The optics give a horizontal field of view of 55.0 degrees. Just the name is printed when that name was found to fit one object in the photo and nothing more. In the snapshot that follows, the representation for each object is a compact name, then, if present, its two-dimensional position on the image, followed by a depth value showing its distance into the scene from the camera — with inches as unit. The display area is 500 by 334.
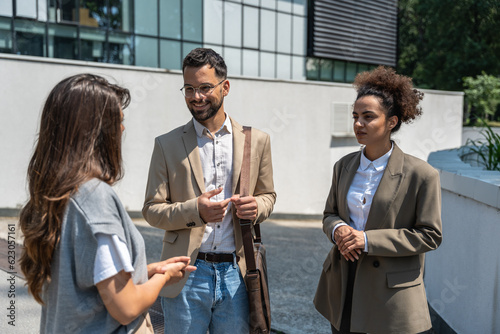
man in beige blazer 105.6
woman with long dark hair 65.7
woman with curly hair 106.7
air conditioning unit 576.4
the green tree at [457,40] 1263.5
